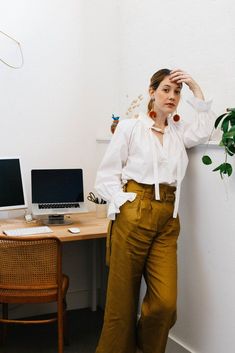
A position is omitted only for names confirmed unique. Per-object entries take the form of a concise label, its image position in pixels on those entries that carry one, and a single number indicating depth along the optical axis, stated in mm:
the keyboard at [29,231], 2717
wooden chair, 2389
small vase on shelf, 3154
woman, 2209
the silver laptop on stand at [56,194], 3041
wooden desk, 2707
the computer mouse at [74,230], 2743
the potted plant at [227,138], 1827
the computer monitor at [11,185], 2941
